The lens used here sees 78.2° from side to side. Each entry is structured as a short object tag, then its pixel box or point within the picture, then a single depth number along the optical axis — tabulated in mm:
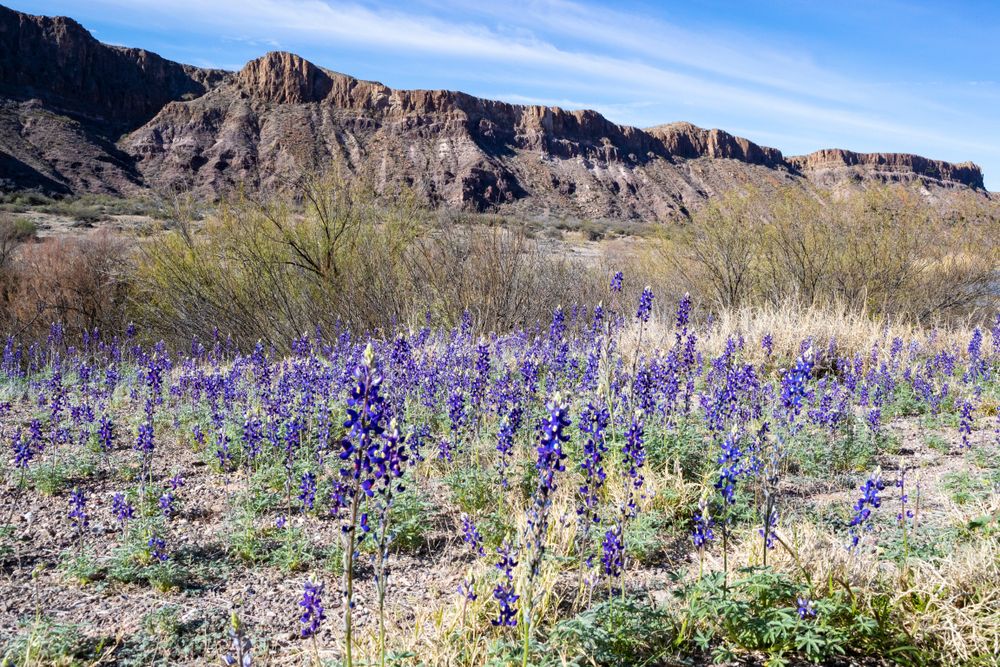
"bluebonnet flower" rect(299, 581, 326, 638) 2428
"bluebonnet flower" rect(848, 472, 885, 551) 2961
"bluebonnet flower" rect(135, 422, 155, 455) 4480
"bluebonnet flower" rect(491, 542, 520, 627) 2328
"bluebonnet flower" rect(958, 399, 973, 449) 5176
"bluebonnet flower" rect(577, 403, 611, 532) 2701
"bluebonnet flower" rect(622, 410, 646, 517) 2865
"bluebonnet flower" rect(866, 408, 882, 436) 5328
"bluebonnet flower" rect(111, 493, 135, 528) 4070
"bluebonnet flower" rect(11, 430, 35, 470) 4754
